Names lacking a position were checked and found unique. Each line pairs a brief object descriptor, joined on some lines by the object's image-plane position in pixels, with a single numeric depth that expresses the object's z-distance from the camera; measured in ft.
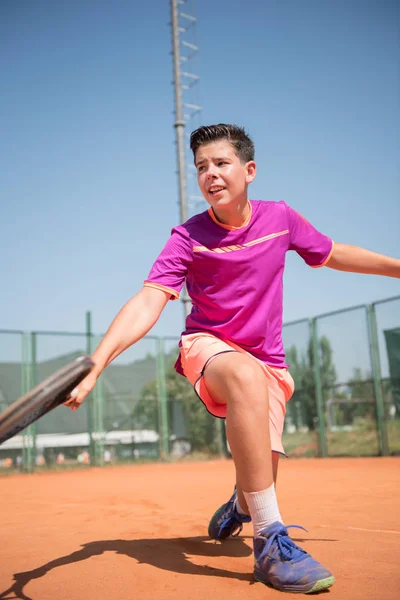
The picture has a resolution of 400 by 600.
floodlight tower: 59.79
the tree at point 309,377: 43.60
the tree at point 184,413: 50.85
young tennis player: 8.52
